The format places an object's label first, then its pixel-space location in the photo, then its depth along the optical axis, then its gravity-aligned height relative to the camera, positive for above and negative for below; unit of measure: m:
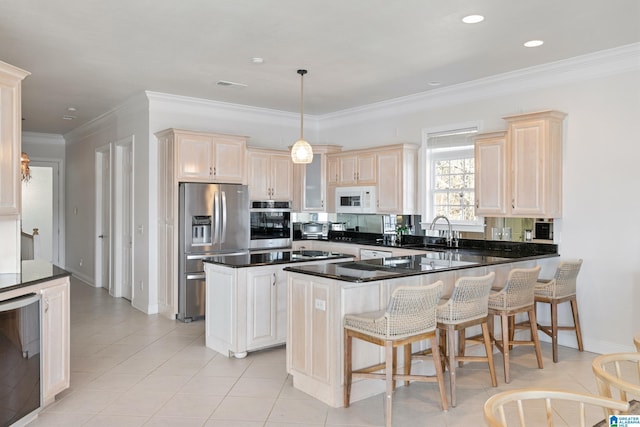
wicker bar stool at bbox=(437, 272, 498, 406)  3.50 -0.73
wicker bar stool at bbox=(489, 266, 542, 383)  3.99 -0.76
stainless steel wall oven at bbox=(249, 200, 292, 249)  6.75 -0.19
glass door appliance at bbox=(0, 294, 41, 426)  2.87 -0.90
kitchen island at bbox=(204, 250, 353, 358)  4.43 -0.85
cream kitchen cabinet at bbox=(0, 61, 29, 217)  3.36 +0.52
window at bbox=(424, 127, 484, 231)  5.91 +0.42
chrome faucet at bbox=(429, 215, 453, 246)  5.81 -0.25
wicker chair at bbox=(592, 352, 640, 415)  1.62 -0.61
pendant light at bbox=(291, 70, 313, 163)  4.91 +0.60
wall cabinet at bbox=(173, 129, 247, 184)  5.97 +0.69
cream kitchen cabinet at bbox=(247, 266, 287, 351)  4.46 -0.90
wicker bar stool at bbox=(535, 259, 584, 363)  4.50 -0.75
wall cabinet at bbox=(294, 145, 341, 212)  7.34 +0.41
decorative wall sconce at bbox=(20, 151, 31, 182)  7.11 +0.69
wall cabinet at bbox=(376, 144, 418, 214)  6.33 +0.43
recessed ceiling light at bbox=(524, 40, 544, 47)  4.25 +1.49
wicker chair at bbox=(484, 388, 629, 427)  1.48 -0.63
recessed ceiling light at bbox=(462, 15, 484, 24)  3.67 +1.47
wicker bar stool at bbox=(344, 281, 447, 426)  3.08 -0.77
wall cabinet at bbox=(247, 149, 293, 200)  6.75 +0.52
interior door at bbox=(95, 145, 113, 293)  7.96 -0.13
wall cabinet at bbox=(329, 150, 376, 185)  6.70 +0.61
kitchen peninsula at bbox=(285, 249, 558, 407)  3.39 -0.72
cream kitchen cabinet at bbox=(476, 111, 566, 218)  4.82 +0.44
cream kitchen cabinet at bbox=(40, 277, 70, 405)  3.28 -0.89
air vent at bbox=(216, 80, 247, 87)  5.64 +1.51
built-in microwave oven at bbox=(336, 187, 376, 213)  6.70 +0.16
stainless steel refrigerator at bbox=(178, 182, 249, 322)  5.95 -0.26
